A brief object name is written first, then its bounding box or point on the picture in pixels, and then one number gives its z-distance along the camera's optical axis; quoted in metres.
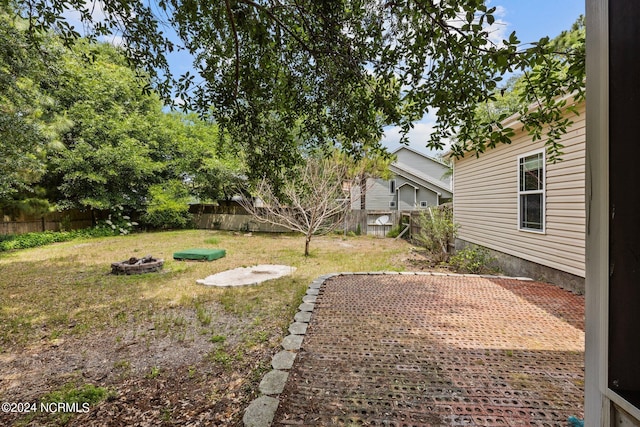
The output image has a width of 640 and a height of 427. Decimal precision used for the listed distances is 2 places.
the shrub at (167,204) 13.80
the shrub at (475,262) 6.96
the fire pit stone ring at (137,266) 6.56
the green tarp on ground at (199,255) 8.02
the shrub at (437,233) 8.15
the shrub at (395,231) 13.36
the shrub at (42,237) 9.52
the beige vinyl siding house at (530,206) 4.57
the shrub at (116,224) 13.27
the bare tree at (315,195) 8.44
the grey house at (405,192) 17.03
